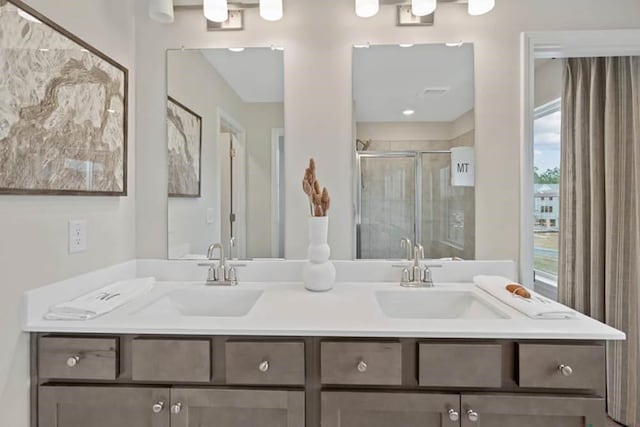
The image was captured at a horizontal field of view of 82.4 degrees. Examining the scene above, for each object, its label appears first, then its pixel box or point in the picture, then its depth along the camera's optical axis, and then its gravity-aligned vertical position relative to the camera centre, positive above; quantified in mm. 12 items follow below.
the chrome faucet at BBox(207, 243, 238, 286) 1709 -291
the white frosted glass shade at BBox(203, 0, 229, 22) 1674 +936
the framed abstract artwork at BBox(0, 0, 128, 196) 1064 +349
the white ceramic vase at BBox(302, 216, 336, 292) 1575 -218
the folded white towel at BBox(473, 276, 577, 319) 1189 -321
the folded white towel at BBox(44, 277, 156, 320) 1196 -316
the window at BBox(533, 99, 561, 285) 2475 +202
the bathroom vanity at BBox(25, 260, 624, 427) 1086 -489
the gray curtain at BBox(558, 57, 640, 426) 2068 +39
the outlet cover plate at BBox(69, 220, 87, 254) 1332 -88
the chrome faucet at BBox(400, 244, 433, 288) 1680 -293
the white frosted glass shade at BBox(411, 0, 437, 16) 1643 +930
